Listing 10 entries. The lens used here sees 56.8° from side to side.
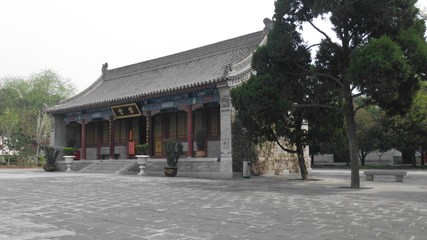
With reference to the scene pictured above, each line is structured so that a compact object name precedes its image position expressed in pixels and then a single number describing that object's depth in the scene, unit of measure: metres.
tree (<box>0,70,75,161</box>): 40.19
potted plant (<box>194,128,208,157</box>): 16.87
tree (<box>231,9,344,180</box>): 11.20
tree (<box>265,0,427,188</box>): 9.12
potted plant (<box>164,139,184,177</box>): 16.22
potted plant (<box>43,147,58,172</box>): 21.64
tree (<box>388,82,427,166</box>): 23.83
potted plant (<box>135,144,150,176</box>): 17.30
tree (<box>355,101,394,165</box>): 26.14
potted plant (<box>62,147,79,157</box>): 22.02
